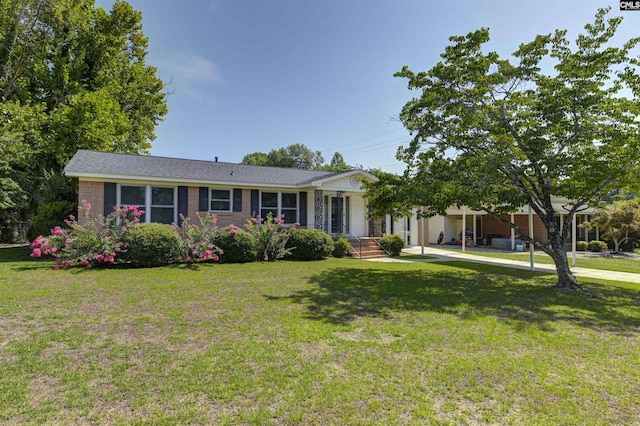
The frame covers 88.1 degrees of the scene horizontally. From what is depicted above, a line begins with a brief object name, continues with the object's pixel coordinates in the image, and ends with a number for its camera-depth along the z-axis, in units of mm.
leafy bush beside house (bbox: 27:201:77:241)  12883
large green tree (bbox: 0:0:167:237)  17406
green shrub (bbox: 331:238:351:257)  14891
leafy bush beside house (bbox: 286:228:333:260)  13328
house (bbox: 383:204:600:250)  20875
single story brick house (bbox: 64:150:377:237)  12867
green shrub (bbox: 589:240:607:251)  19859
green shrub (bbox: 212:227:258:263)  11875
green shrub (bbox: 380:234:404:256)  16359
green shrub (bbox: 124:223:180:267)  10273
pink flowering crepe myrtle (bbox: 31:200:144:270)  9922
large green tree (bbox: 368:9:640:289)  8047
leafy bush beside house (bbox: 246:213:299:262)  12609
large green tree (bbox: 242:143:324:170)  62022
